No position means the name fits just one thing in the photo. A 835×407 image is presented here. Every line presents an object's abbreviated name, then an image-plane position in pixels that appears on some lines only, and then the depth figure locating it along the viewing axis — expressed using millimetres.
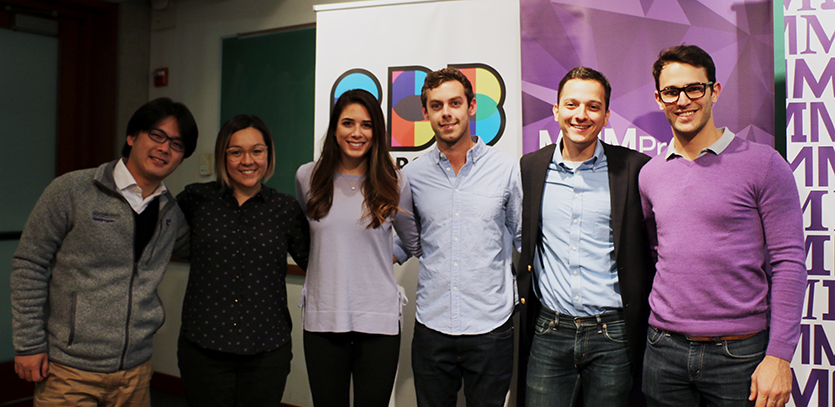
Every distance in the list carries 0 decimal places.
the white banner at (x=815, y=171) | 1928
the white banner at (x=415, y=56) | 2410
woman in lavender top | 1808
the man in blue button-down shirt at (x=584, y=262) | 1702
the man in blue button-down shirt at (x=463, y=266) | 1850
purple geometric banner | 2074
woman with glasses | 1701
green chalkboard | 3354
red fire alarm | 3807
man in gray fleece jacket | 1619
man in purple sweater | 1502
